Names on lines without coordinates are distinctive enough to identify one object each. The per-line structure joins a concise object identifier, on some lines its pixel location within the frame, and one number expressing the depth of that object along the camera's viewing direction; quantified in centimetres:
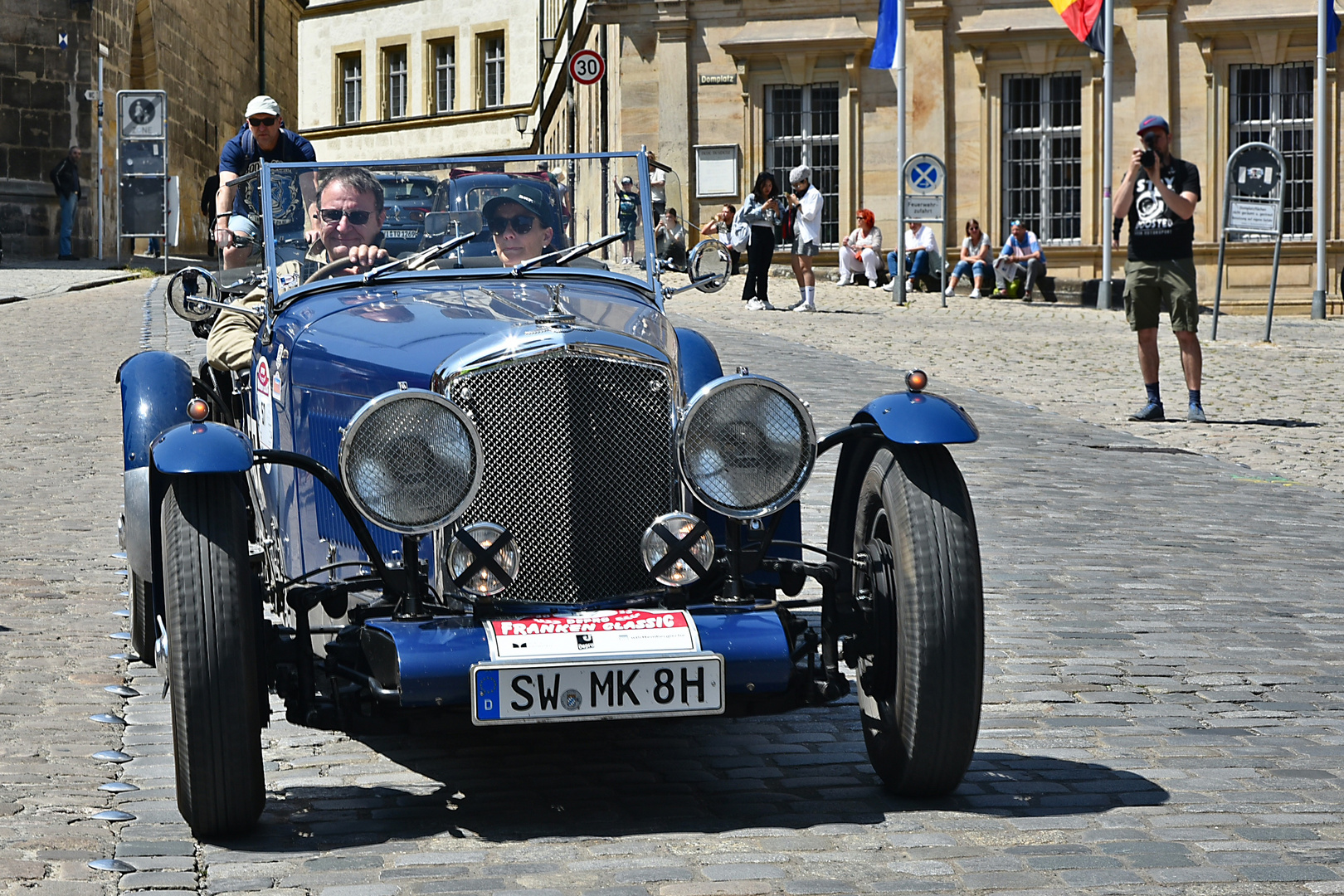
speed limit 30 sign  3069
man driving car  591
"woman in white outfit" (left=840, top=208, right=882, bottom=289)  2936
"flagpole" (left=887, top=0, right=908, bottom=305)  2484
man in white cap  603
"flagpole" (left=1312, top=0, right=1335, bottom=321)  2619
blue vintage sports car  439
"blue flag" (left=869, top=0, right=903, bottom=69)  2853
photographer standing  1233
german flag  2805
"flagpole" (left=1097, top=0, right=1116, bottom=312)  2830
